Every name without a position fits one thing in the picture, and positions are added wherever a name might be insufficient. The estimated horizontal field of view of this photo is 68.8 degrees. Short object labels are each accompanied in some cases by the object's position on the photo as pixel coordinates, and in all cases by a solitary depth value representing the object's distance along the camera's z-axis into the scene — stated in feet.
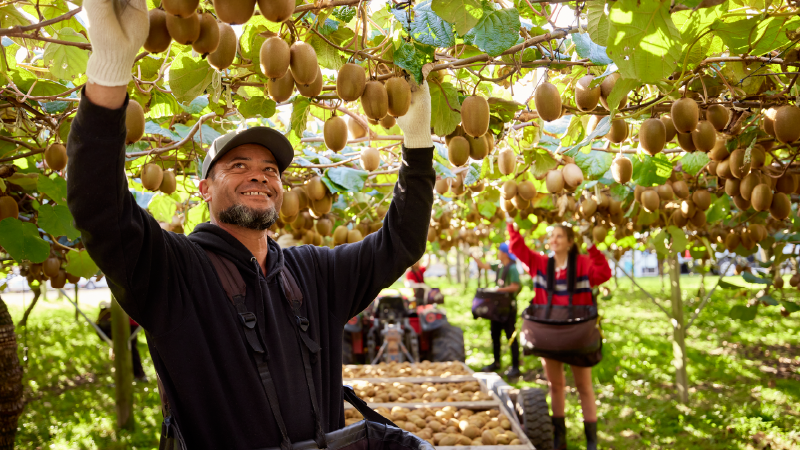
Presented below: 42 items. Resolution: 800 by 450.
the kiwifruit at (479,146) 6.68
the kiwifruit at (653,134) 6.52
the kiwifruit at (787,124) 6.10
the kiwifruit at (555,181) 10.72
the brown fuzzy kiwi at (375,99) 5.26
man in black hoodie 4.43
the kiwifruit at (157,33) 4.10
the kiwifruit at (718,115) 6.54
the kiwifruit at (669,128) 6.97
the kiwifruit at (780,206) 8.61
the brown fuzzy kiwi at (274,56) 4.73
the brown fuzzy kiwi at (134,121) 6.05
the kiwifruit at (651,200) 10.89
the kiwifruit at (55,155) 7.44
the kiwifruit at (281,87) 5.30
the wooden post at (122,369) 20.13
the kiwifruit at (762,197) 8.32
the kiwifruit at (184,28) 3.98
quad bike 25.12
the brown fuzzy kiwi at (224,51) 4.63
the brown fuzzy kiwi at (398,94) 5.39
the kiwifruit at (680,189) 11.76
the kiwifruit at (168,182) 9.29
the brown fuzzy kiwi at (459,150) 6.59
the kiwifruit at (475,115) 5.93
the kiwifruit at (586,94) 6.09
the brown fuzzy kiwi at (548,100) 6.03
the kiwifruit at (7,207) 8.30
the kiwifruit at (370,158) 9.53
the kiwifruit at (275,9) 3.71
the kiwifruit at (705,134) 6.45
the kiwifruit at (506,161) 9.71
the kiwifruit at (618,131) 6.77
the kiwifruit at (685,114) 5.92
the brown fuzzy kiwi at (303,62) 4.87
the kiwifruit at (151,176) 8.70
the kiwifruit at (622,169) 8.82
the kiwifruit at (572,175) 10.37
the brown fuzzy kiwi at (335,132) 6.54
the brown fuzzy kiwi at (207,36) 4.24
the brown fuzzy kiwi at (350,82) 5.14
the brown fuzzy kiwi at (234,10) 3.68
